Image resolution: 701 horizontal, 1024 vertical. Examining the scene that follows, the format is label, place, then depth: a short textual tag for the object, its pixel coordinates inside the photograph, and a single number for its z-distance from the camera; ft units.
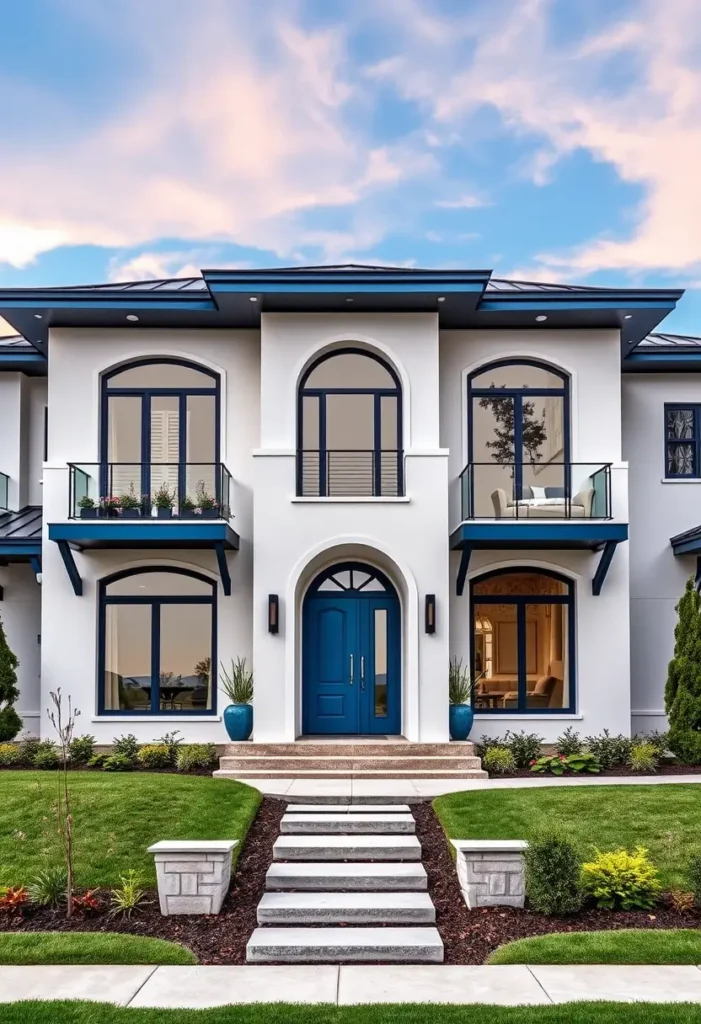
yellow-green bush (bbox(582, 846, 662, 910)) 25.31
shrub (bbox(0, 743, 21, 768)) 42.65
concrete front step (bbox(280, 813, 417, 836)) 32.07
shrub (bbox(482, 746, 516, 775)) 42.14
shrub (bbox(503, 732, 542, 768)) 44.06
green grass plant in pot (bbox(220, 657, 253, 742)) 44.42
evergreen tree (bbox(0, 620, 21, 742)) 44.55
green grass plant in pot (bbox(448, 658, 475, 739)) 44.52
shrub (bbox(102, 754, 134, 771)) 42.50
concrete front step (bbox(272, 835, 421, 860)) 29.81
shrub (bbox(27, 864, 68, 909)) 25.64
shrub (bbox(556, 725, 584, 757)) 44.88
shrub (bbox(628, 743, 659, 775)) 42.06
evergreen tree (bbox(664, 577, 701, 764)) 43.73
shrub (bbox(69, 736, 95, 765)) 43.68
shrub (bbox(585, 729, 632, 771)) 43.37
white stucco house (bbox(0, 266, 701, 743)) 45.11
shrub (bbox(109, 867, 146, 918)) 25.23
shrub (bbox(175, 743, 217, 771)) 42.52
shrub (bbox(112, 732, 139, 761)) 44.09
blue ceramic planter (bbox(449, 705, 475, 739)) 44.50
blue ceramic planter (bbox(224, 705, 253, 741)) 44.39
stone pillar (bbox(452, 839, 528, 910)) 25.75
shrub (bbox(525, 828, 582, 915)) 24.73
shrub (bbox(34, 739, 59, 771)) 41.81
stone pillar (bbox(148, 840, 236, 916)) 25.32
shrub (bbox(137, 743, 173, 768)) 43.39
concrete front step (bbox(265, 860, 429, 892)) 27.45
